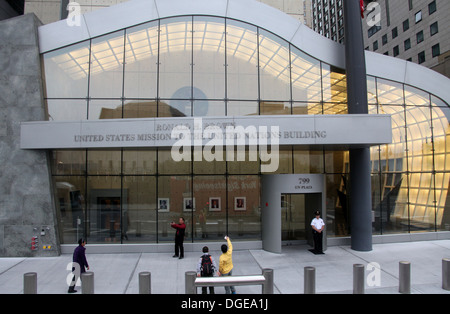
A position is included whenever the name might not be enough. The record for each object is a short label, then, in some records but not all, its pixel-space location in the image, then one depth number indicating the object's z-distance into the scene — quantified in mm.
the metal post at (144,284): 7059
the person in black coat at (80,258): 8352
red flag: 12830
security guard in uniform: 11531
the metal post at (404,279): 7742
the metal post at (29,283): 6984
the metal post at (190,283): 6988
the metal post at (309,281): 7359
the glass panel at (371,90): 13969
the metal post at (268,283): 7122
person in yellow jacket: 7530
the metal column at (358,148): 12258
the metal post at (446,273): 8047
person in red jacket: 11305
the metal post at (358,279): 7364
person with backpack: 7340
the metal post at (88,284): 7168
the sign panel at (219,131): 10648
